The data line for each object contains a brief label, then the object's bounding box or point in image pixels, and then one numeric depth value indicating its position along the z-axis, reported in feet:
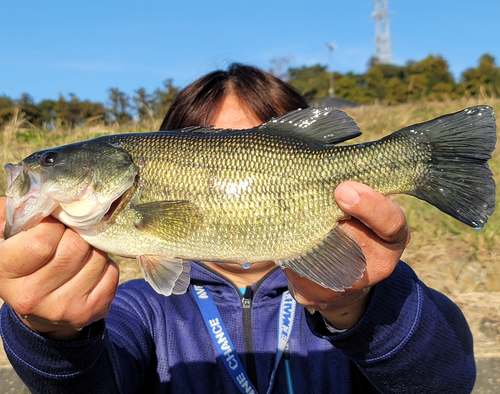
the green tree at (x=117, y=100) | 67.47
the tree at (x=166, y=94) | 59.78
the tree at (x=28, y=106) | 67.35
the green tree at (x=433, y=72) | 99.72
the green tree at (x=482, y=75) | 87.76
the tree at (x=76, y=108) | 78.07
